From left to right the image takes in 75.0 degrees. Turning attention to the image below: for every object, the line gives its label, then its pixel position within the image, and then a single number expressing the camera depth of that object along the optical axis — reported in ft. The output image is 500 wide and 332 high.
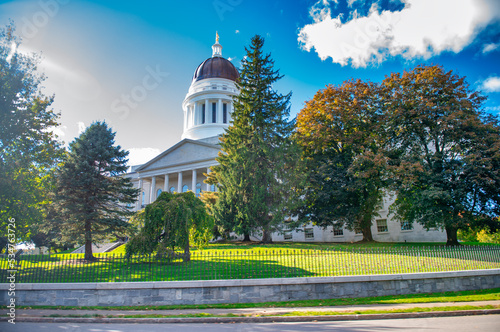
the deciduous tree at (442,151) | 68.85
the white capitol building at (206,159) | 112.68
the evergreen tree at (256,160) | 77.82
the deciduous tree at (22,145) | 50.26
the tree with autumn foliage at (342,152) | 83.30
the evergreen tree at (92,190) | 65.67
